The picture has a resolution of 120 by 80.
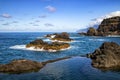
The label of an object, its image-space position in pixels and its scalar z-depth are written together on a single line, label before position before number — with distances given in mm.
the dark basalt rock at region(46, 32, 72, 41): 50078
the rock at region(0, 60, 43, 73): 16203
